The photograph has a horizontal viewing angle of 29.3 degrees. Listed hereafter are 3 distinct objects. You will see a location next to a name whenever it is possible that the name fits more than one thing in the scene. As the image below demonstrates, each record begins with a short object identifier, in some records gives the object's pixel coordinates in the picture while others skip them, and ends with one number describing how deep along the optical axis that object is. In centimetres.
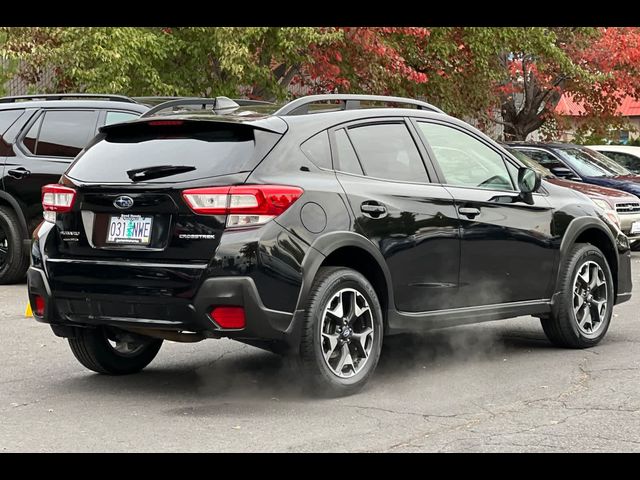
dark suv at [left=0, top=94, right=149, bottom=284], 1272
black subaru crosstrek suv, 655
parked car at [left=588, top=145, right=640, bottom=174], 2164
